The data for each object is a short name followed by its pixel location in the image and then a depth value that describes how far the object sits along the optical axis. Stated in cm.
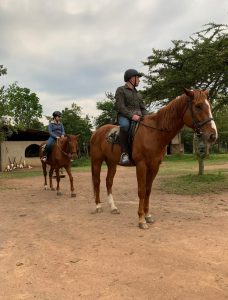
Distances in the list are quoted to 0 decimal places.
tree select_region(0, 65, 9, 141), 1784
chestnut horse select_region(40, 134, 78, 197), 1202
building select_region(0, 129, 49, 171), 3011
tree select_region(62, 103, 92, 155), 4047
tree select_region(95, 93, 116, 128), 4850
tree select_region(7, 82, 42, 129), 5862
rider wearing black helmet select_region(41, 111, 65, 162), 1268
